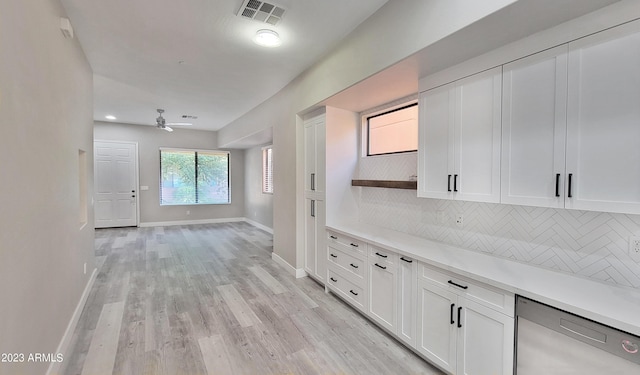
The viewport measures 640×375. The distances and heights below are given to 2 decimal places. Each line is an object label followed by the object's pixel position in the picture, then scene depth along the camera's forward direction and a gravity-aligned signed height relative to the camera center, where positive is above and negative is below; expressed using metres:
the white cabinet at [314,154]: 3.56 +0.37
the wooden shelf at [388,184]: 2.64 -0.02
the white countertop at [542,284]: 1.31 -0.60
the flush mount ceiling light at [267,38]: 2.67 +1.42
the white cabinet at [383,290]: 2.44 -1.00
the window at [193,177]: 8.21 +0.13
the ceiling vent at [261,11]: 2.29 +1.47
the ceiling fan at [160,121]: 5.87 +1.28
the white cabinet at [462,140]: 1.94 +0.33
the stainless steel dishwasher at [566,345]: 1.26 -0.82
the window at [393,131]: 3.03 +0.60
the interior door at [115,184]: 7.39 -0.09
